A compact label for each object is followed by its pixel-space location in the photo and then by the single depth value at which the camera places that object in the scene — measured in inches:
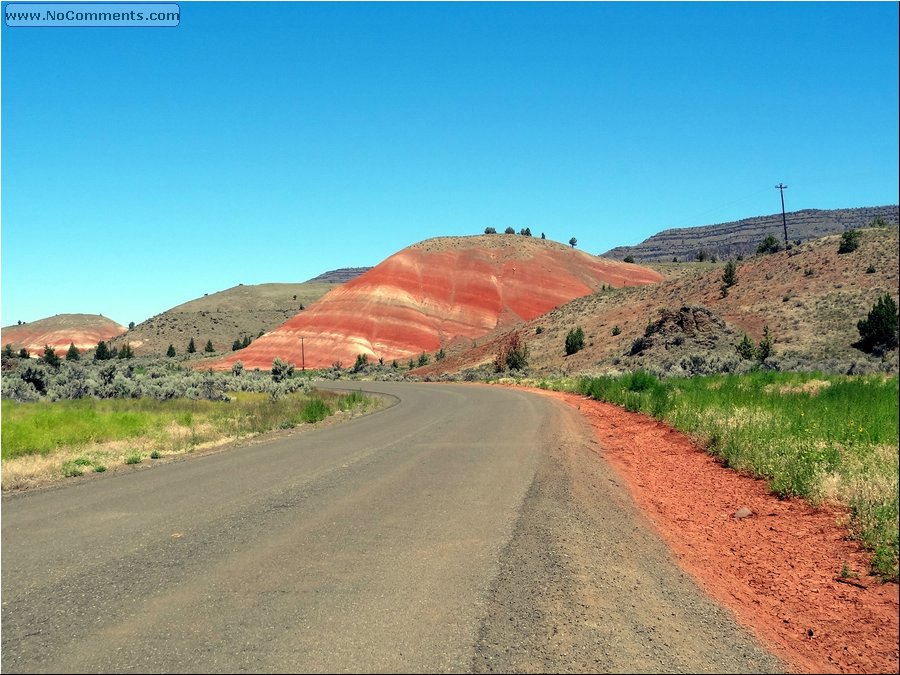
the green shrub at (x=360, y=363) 3521.4
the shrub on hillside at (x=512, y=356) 2623.0
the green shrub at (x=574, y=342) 2495.1
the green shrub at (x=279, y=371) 2224.4
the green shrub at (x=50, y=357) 2443.4
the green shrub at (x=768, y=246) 2605.8
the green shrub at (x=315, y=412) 971.9
